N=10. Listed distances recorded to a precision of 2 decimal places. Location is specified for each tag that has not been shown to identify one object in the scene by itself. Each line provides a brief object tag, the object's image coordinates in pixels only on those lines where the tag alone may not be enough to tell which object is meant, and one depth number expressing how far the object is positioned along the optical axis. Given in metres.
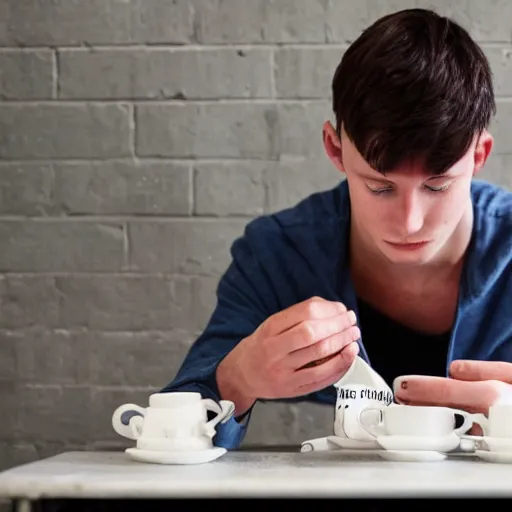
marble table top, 1.48
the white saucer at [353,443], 1.70
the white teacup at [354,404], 1.70
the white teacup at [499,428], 1.63
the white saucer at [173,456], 1.61
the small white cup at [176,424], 1.63
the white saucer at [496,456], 1.62
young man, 1.70
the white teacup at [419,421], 1.63
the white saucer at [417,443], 1.63
